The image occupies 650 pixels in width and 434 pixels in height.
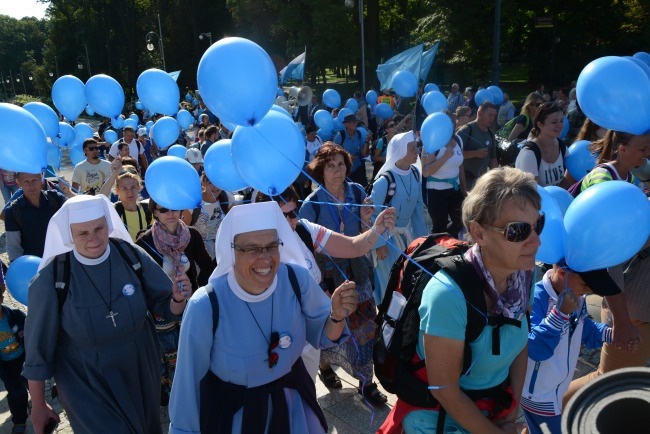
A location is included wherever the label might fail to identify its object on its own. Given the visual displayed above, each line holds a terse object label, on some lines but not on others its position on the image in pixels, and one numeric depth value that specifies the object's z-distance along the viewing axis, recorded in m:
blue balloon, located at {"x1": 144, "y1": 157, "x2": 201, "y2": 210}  4.41
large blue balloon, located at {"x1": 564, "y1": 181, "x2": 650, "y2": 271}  2.71
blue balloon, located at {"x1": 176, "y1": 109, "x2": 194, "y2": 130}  13.16
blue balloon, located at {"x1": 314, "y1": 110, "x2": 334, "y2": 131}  11.88
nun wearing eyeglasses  2.37
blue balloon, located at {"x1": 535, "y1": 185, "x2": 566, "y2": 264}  2.78
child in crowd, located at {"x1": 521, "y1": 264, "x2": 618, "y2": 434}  2.80
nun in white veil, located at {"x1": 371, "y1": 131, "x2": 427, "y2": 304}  5.14
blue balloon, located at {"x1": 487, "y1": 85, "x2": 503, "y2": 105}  14.48
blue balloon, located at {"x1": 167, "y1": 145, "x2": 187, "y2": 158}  7.43
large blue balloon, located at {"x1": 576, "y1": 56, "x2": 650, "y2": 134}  3.53
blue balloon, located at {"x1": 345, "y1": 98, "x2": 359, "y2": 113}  16.26
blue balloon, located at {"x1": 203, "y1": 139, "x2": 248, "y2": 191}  4.91
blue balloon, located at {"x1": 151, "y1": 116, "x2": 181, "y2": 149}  9.14
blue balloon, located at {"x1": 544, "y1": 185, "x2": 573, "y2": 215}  3.38
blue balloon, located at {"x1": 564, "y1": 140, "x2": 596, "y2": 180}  4.59
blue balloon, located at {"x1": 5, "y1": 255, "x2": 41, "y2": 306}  4.20
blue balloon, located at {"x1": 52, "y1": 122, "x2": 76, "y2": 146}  9.84
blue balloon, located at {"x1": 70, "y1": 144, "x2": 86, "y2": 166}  10.25
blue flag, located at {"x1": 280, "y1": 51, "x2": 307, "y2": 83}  20.53
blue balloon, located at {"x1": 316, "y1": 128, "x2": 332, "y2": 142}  11.72
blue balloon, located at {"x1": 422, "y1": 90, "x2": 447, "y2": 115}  9.98
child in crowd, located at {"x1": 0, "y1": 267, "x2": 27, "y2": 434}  4.02
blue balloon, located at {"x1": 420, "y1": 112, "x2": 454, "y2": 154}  6.16
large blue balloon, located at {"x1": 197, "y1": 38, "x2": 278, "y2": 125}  3.15
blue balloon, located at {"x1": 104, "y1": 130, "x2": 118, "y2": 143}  13.66
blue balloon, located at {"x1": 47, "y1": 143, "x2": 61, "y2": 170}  7.69
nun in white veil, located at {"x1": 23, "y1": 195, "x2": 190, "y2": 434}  2.89
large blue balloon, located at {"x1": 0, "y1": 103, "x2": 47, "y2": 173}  4.03
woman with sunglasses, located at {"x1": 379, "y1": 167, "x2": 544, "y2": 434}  2.10
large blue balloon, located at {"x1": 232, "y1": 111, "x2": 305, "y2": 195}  3.41
